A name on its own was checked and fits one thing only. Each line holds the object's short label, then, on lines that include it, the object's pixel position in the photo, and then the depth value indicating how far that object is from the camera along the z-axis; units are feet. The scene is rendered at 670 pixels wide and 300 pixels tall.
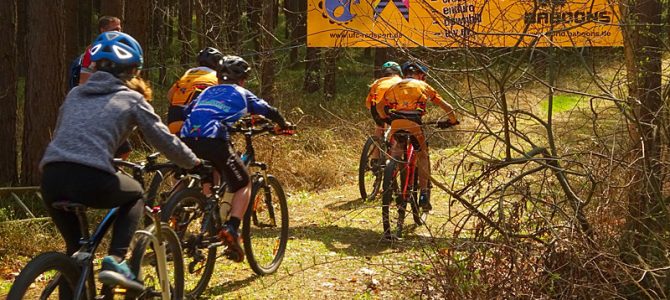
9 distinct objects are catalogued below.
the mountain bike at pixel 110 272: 12.80
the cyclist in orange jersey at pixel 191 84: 26.53
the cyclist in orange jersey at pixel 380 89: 33.99
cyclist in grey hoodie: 13.62
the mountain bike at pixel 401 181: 25.67
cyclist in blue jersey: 20.21
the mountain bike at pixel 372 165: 34.73
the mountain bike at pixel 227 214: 18.90
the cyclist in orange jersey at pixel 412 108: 29.09
